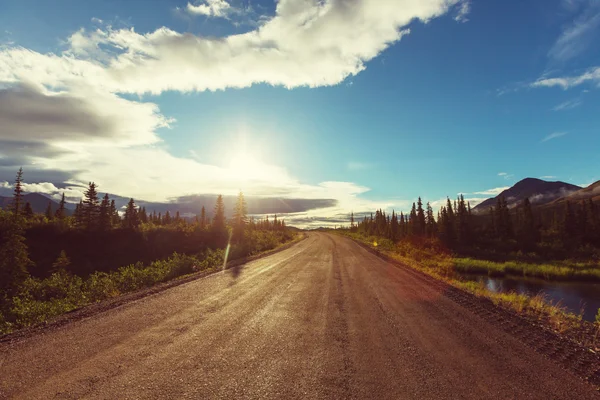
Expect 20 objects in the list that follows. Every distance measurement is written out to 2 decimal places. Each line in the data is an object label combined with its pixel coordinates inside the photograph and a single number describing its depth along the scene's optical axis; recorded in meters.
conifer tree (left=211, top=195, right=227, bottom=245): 59.81
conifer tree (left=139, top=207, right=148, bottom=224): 132.38
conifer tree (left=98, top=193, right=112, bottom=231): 56.42
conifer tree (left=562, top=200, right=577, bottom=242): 67.73
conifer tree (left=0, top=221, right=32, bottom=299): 23.91
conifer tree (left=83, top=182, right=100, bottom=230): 61.06
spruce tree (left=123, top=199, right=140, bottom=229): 72.84
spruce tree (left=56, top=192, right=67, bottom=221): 65.97
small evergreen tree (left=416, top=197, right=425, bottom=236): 98.88
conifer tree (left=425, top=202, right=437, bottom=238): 96.31
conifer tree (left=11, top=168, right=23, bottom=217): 41.78
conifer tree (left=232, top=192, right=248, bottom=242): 65.03
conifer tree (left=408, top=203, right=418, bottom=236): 101.81
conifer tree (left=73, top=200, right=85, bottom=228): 56.22
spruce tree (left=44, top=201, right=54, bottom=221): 81.31
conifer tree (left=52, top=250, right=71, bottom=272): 39.58
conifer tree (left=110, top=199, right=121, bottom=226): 67.97
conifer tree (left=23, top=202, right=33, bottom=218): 59.13
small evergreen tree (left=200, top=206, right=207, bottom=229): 121.53
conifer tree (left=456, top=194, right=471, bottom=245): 73.31
